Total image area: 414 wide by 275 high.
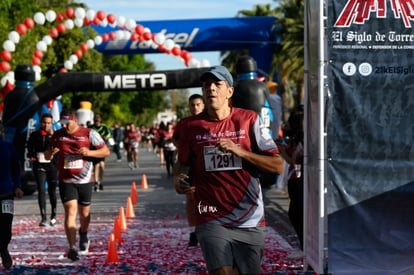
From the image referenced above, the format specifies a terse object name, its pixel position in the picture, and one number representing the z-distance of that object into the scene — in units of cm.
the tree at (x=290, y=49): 4122
